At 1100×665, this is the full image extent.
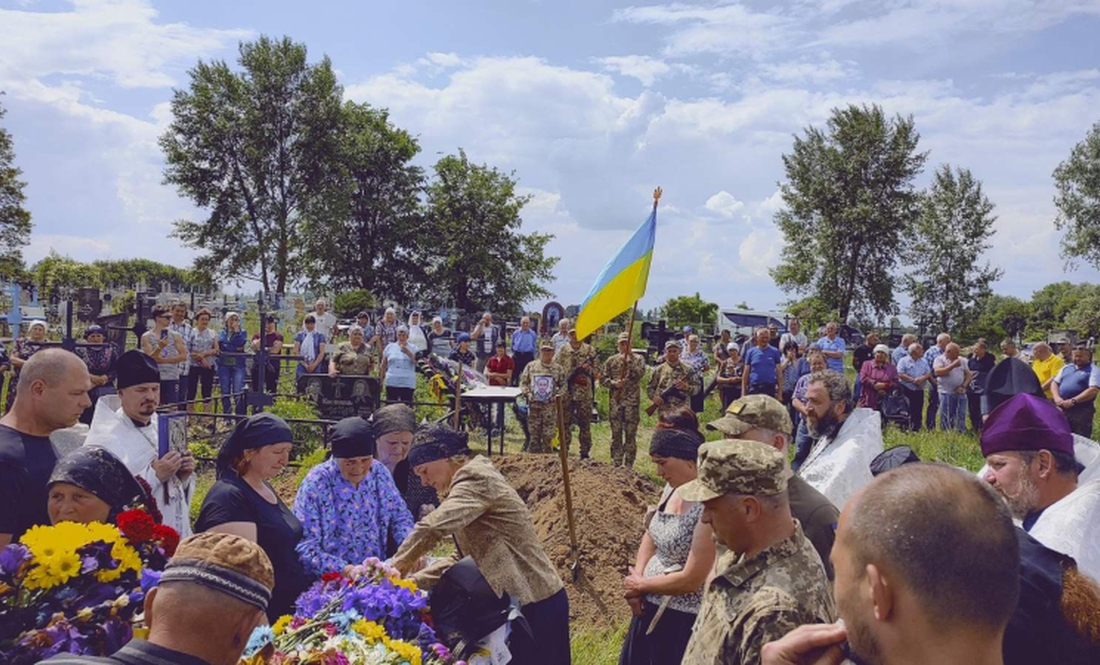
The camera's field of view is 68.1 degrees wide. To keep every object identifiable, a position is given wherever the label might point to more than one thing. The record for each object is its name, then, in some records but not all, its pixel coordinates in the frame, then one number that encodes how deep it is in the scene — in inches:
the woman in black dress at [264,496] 149.4
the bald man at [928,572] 57.8
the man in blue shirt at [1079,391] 446.6
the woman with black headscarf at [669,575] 140.0
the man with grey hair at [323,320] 573.6
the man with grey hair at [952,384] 542.0
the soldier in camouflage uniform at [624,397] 437.4
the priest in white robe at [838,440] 181.9
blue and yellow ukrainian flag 244.4
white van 1561.3
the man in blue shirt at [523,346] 633.0
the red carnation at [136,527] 104.4
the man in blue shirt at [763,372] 506.9
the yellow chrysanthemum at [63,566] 94.4
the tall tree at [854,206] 1533.0
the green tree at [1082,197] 1451.8
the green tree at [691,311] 1544.0
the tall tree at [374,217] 1604.3
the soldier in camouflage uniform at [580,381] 454.3
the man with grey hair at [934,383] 555.5
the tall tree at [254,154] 1555.4
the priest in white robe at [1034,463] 110.5
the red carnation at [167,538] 108.1
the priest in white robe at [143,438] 158.2
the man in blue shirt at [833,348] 538.8
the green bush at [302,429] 388.5
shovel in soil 228.4
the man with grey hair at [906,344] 575.8
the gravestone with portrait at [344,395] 446.6
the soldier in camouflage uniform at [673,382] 439.5
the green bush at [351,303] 1106.7
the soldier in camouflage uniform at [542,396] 433.1
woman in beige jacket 144.3
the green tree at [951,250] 1572.3
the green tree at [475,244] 1579.7
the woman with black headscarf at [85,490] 117.4
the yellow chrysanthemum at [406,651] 121.4
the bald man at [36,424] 129.1
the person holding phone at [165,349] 433.1
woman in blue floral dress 169.0
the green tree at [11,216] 1396.4
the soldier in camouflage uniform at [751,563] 88.9
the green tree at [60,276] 1269.7
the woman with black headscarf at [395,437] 211.8
